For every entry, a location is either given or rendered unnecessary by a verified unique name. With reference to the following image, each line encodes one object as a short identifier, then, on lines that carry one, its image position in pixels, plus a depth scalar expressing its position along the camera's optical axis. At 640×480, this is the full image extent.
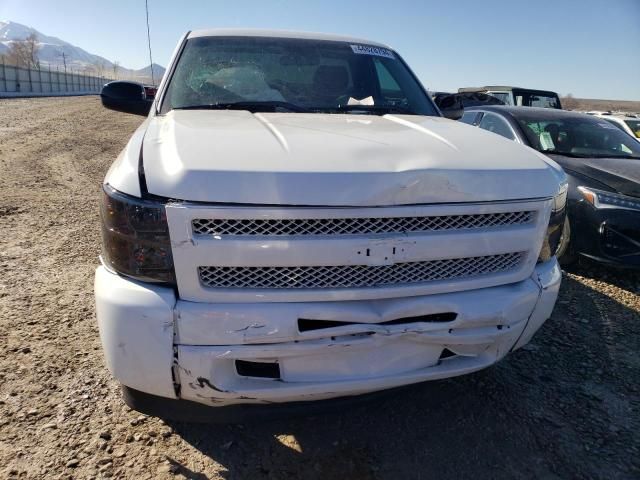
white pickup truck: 1.59
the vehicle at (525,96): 10.84
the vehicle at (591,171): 4.11
